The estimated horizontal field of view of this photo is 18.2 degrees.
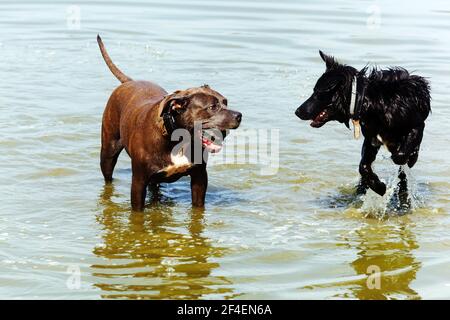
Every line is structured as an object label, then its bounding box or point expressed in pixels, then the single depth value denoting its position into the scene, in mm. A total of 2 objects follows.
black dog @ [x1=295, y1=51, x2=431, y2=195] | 12182
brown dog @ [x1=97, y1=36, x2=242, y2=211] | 11352
